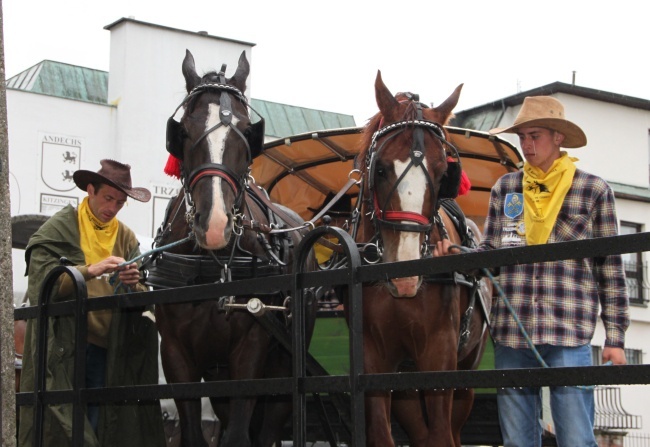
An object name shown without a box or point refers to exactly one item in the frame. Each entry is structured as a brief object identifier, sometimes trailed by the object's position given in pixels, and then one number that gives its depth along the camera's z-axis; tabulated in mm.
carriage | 4734
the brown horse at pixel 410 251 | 4707
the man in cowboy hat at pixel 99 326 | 5137
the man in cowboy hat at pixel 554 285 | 4438
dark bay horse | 4930
